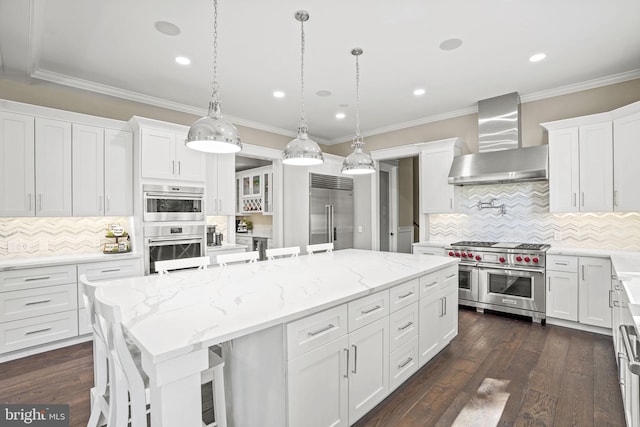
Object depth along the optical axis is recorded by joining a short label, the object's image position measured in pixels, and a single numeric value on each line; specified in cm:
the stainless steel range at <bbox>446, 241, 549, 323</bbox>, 387
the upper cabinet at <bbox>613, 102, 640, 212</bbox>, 329
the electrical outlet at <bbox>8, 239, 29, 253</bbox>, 337
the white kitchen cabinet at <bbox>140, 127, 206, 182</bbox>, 374
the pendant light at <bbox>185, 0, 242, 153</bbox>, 193
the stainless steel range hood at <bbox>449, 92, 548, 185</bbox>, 396
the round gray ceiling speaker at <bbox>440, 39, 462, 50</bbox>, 294
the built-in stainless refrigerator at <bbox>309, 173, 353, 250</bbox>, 559
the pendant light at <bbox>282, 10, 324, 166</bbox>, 255
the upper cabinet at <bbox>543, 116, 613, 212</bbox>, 356
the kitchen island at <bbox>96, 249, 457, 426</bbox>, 115
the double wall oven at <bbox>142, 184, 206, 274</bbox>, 375
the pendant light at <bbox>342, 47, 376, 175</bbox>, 301
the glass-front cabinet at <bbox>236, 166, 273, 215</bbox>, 565
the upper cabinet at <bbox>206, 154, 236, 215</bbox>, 445
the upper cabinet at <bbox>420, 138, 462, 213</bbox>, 472
